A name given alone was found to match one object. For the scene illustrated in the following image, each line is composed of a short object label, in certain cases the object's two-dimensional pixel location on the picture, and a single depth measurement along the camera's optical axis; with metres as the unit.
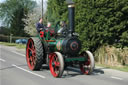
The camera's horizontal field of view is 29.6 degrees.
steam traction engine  9.48
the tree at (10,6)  69.95
